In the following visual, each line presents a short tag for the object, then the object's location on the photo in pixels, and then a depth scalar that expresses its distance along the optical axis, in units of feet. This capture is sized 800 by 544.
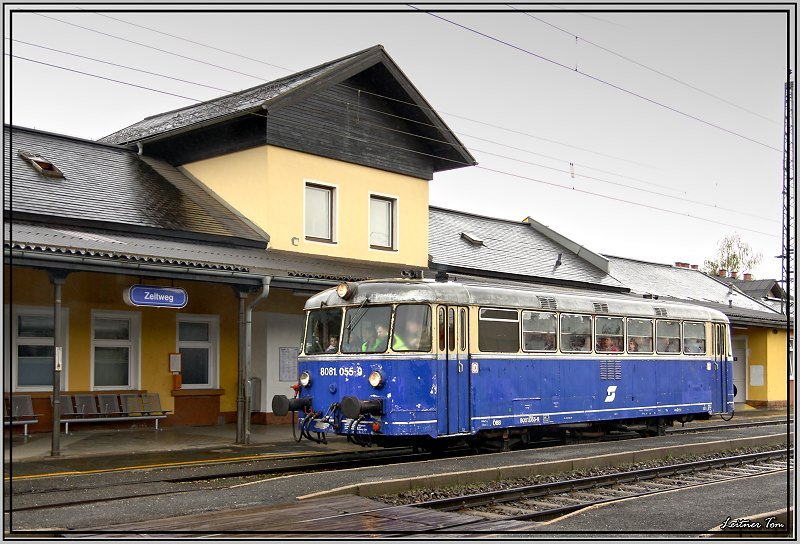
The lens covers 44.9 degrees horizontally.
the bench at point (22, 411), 55.93
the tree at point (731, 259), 219.71
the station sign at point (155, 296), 52.03
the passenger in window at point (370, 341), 47.21
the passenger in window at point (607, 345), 56.75
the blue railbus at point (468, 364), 46.03
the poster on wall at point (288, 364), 69.46
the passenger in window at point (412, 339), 46.06
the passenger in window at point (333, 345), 48.91
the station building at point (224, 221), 57.21
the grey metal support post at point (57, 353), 47.09
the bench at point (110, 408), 59.06
